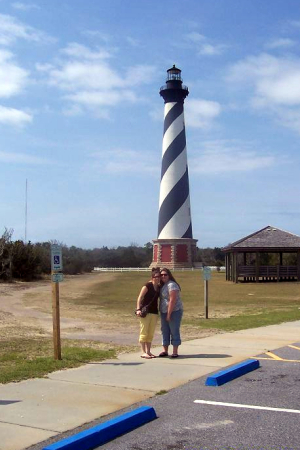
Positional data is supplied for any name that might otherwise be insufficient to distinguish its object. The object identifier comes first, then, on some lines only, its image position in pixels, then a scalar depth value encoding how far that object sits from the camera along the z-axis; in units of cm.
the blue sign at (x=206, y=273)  1942
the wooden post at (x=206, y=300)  1848
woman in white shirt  1015
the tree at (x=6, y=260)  4621
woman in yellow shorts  1014
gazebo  4209
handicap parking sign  1004
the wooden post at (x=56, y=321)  976
